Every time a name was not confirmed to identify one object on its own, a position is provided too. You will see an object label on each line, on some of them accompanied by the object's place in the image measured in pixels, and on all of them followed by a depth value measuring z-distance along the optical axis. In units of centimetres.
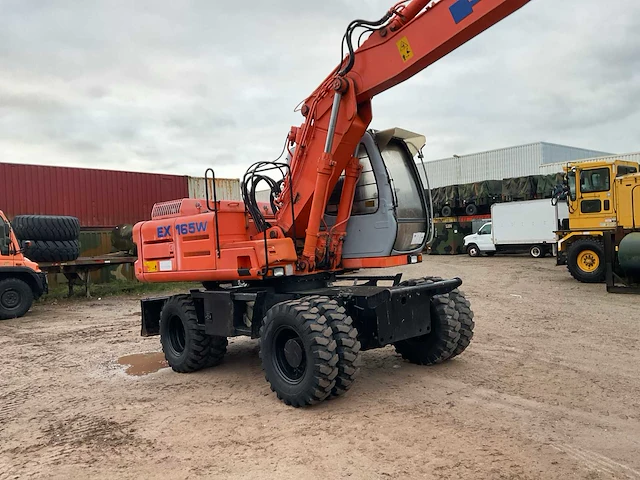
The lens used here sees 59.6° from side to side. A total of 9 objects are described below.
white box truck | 2391
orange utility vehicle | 1260
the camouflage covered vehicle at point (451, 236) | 2914
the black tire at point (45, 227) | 1446
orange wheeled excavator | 536
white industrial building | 3725
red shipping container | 1769
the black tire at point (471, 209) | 2938
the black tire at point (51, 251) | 1467
